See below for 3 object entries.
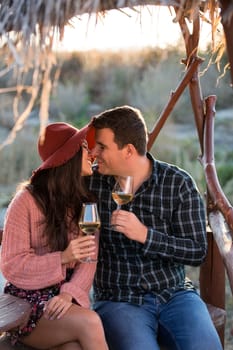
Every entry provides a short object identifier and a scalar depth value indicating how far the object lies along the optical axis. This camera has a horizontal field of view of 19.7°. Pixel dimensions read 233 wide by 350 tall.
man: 3.22
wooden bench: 2.79
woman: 3.02
